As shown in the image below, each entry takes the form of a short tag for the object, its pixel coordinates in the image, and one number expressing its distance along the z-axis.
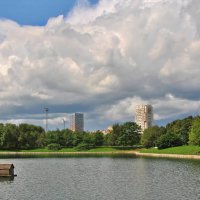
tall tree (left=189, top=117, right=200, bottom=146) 156.75
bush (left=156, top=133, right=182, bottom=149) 194.00
